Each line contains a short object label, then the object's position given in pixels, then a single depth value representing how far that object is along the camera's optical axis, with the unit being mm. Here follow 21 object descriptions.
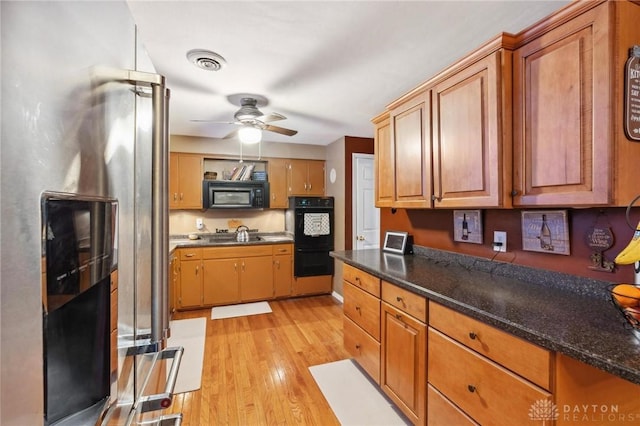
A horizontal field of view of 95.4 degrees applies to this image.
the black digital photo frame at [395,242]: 2611
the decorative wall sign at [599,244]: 1368
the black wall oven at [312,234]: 4168
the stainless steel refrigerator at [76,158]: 333
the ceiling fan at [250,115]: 2596
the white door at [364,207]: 4117
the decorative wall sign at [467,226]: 2004
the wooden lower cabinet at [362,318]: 2074
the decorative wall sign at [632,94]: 1129
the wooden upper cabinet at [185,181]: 3988
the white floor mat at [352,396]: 1884
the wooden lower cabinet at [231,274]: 3748
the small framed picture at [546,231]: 1523
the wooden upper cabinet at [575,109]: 1132
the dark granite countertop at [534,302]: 911
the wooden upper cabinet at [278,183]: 4430
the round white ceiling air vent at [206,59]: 1869
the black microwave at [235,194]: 4090
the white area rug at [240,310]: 3631
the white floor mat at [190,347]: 2273
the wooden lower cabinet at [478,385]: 1094
